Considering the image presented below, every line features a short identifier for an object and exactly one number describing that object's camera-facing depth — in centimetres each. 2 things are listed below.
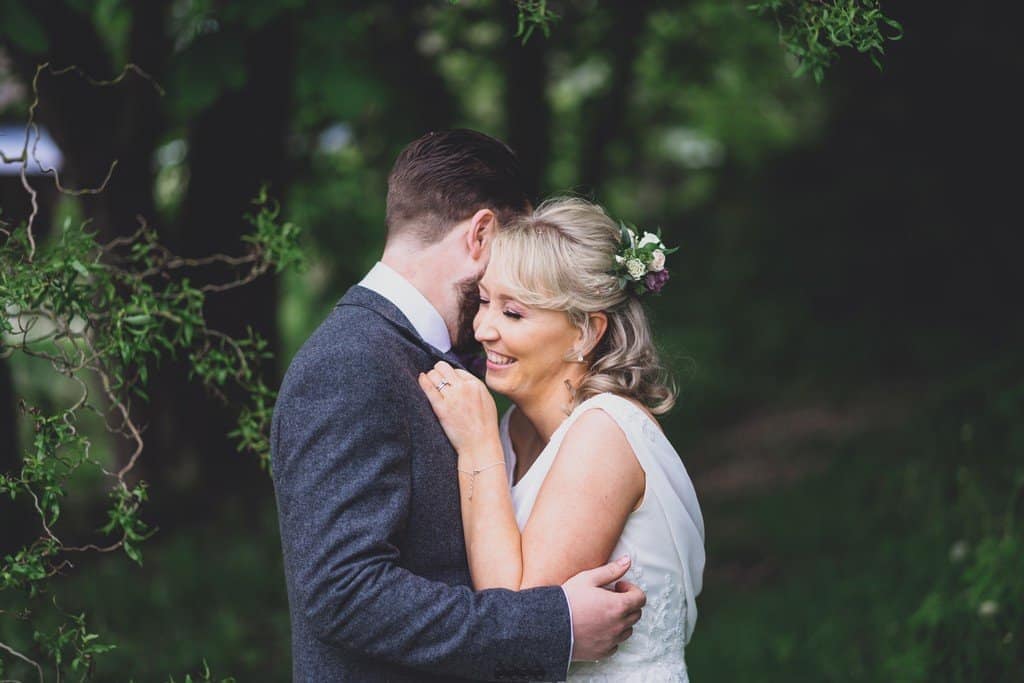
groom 225
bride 249
